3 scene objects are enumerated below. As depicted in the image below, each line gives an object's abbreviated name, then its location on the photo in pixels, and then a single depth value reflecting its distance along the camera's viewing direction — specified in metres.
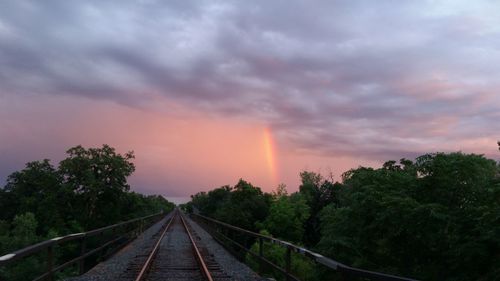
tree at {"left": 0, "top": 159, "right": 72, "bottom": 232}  74.75
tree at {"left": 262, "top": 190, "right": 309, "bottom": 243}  67.75
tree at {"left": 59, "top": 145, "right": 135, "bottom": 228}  75.00
